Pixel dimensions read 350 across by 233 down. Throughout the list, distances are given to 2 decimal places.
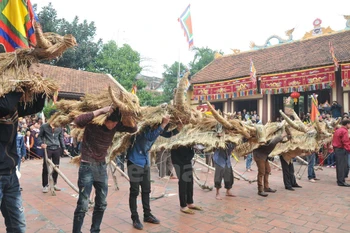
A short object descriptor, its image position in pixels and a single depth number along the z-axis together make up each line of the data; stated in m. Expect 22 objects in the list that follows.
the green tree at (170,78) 26.83
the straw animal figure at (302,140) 6.39
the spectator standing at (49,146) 5.95
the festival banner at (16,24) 3.11
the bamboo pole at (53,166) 5.36
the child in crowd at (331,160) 10.85
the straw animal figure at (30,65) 2.26
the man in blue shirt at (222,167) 5.67
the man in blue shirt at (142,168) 3.99
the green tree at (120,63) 23.22
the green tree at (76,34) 23.48
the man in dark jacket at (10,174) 2.33
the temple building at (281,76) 12.80
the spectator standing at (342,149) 7.22
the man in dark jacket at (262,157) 5.98
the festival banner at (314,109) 9.58
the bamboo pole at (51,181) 5.61
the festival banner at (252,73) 14.39
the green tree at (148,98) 22.19
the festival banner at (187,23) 12.31
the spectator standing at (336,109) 11.89
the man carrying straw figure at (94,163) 3.09
